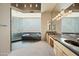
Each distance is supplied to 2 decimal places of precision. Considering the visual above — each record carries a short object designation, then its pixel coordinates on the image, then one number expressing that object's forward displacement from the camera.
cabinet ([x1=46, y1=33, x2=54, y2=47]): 1.20
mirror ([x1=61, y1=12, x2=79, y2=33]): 1.11
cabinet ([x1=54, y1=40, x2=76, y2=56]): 0.72
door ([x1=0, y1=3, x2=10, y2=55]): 1.21
